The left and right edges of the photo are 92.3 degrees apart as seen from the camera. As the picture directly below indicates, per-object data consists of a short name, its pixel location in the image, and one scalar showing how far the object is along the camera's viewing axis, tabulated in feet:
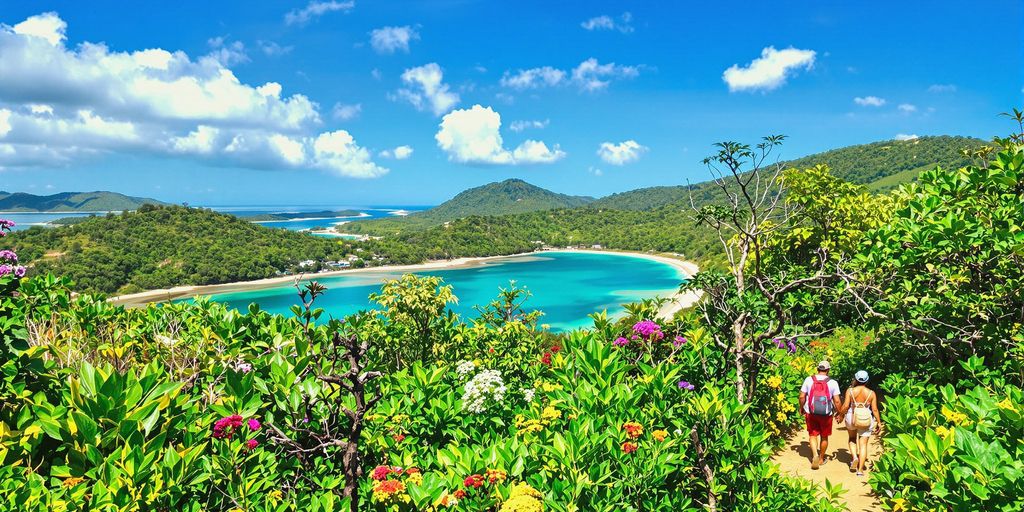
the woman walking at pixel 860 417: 21.44
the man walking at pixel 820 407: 22.07
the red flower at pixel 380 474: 10.69
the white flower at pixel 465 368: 19.16
